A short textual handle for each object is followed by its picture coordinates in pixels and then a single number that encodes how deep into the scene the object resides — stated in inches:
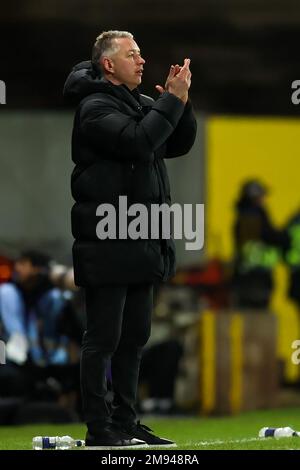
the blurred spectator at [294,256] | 656.4
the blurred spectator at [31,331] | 503.8
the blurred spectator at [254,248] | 638.5
